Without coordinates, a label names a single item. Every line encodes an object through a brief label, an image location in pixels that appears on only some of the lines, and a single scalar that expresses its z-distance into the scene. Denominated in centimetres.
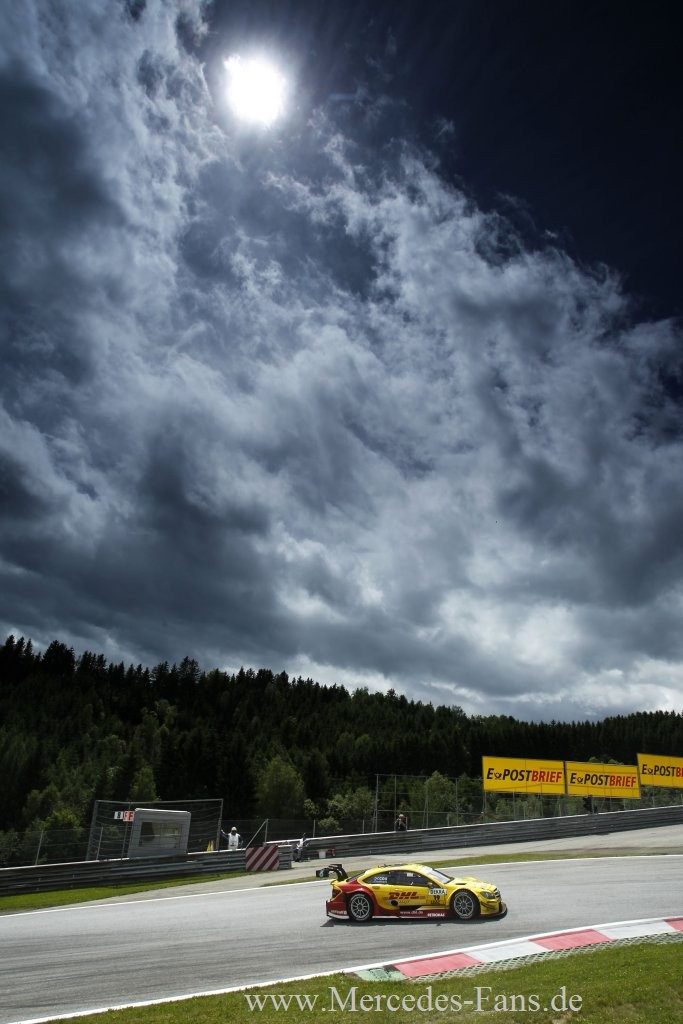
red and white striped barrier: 2986
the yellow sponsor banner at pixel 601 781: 4647
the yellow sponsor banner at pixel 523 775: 4538
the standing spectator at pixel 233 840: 3541
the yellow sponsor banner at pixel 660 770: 4925
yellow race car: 1530
